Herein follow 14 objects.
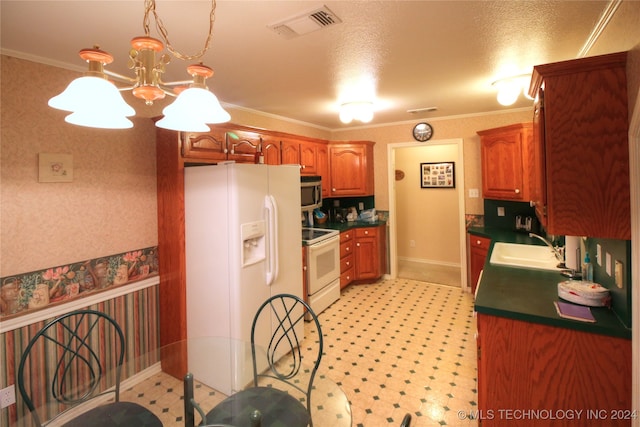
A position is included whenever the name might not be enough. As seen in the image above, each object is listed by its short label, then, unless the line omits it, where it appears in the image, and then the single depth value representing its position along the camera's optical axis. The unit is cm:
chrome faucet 253
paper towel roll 229
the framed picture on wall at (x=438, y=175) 547
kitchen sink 251
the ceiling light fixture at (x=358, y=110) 325
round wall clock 441
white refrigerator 226
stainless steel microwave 376
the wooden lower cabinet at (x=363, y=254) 442
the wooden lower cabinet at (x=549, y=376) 144
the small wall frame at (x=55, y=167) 199
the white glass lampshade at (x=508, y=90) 263
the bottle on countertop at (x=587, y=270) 196
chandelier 92
